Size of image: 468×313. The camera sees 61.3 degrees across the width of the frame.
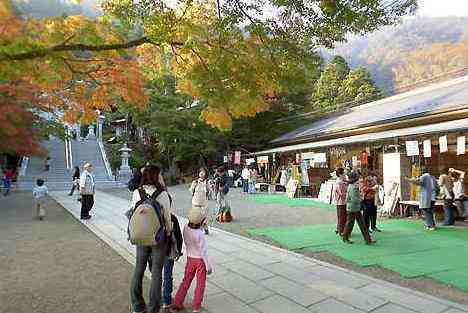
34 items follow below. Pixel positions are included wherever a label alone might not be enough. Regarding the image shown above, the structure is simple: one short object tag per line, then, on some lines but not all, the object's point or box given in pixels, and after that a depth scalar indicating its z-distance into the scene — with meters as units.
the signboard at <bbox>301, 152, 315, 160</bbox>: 17.76
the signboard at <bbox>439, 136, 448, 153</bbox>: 10.74
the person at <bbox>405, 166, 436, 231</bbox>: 9.52
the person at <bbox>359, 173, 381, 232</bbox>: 8.73
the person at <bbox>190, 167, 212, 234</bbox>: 7.05
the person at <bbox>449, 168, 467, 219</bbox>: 10.40
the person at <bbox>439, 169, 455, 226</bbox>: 10.05
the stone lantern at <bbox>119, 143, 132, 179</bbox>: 27.05
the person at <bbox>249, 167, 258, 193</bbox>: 20.33
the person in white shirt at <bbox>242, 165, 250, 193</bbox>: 20.73
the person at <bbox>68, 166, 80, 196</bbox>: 19.38
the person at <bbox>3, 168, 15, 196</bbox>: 19.82
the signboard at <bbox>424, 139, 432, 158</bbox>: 11.14
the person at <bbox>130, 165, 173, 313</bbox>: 3.95
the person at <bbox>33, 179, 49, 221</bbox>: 11.79
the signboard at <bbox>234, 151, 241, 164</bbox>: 24.33
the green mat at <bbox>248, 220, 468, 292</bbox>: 6.06
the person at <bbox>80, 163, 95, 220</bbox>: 11.59
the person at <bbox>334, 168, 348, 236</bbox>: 8.51
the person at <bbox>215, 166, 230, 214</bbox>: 10.52
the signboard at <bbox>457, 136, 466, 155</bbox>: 10.35
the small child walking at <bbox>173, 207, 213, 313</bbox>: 4.25
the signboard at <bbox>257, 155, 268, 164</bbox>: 22.36
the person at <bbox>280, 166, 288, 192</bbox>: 20.27
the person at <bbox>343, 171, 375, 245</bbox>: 7.78
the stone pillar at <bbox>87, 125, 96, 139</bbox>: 33.47
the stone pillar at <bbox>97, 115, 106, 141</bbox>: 32.97
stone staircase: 24.13
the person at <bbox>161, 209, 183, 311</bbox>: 4.05
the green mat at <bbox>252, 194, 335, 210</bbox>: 14.73
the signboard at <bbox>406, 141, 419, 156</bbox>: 11.25
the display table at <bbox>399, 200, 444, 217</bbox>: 11.45
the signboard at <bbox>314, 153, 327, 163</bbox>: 16.77
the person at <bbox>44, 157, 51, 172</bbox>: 26.13
